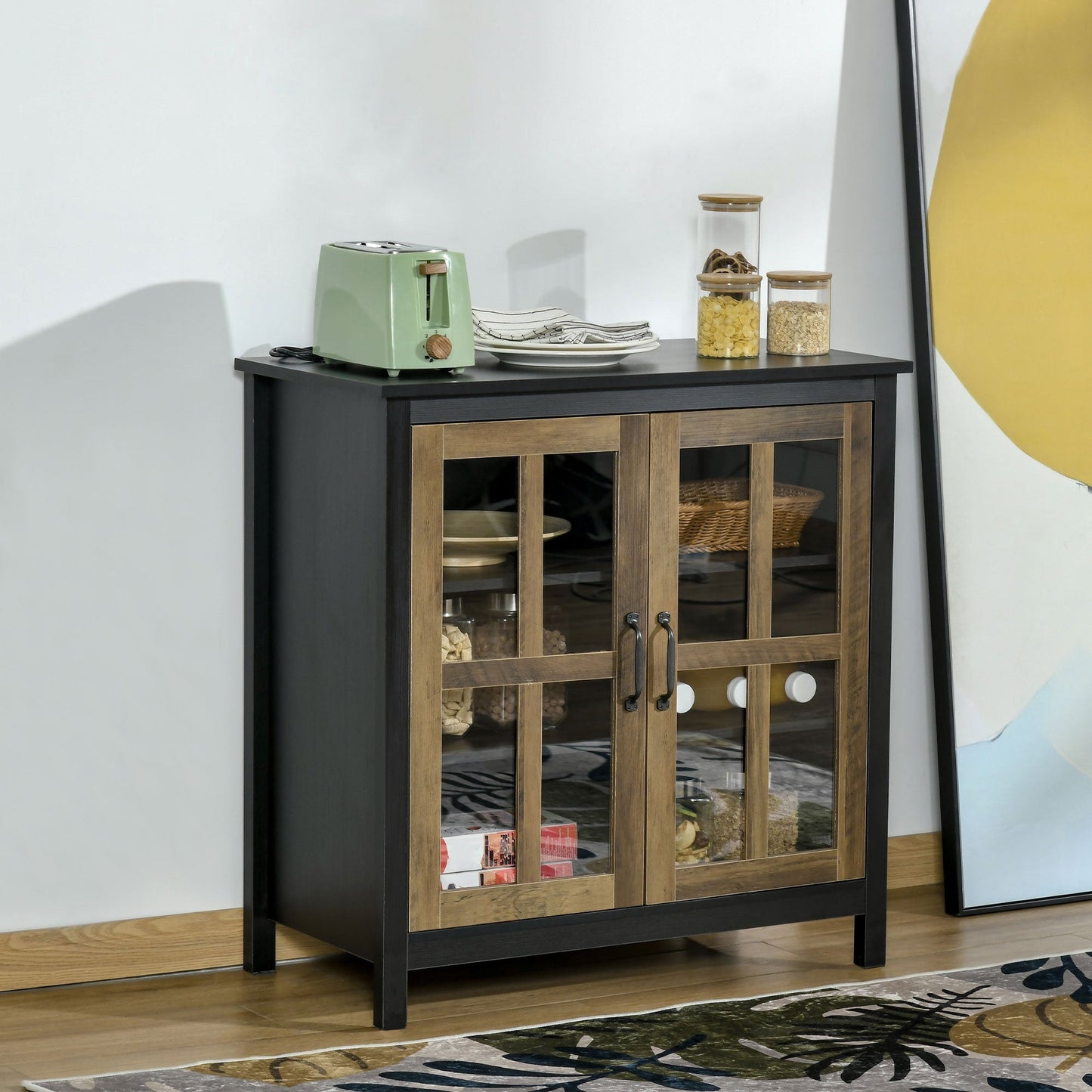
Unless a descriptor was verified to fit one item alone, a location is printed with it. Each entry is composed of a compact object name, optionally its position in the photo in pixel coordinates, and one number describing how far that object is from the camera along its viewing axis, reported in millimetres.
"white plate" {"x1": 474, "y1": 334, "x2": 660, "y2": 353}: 5421
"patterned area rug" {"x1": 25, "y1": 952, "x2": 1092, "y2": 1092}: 4932
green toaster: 5155
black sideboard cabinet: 5242
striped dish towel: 5494
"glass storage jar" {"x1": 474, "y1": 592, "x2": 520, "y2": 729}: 5344
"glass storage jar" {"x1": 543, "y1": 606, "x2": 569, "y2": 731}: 5424
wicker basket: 5567
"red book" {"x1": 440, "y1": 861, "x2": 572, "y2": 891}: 5384
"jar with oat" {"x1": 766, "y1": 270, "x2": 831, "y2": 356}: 5906
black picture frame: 6540
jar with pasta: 5836
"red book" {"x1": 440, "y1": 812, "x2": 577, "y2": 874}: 5373
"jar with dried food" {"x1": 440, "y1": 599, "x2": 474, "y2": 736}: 5297
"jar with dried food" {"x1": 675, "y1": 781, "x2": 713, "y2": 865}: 5705
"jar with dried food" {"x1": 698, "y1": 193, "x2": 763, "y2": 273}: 5971
